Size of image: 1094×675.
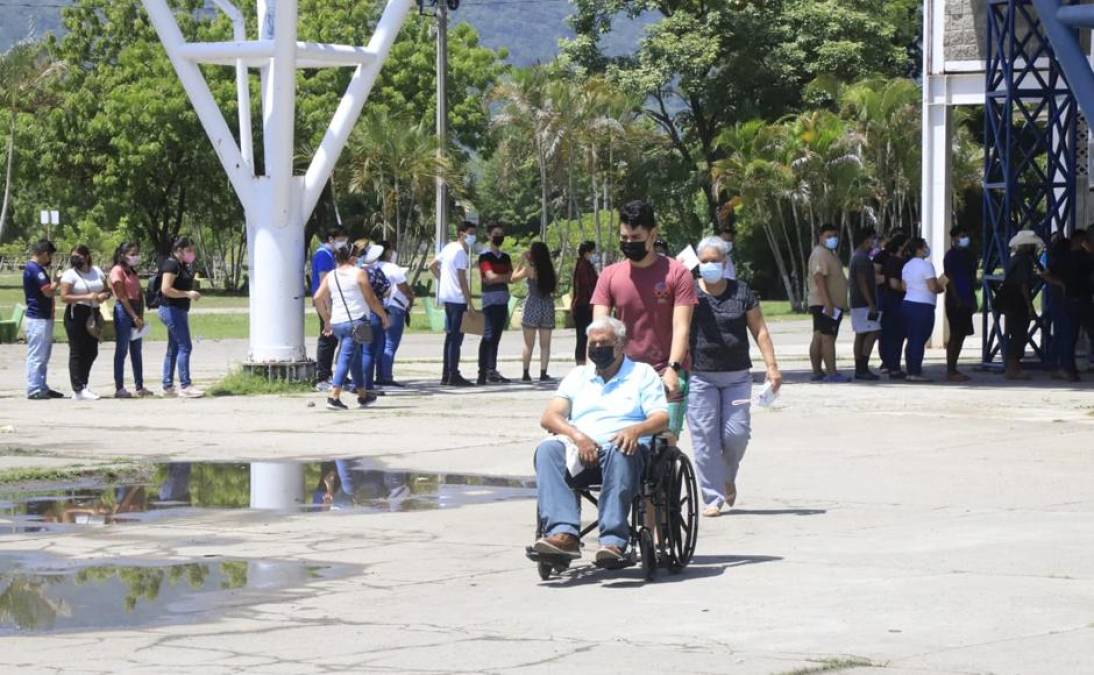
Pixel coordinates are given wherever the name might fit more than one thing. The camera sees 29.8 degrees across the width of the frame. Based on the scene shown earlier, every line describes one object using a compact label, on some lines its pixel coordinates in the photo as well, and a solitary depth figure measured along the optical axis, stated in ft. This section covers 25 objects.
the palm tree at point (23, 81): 225.76
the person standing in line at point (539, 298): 74.95
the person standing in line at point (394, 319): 73.83
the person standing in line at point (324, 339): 70.69
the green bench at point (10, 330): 114.52
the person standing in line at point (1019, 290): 76.02
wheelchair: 32.17
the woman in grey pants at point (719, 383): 39.68
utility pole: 143.63
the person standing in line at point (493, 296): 75.82
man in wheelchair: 32.17
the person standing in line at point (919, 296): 74.37
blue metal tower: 80.64
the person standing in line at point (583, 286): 74.84
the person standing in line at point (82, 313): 69.97
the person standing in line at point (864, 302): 74.54
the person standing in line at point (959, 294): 76.59
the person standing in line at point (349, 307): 65.26
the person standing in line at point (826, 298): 73.82
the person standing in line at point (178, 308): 69.56
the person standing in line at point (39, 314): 69.46
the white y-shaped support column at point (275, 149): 69.36
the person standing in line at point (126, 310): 69.82
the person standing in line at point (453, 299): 74.54
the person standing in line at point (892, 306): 76.43
